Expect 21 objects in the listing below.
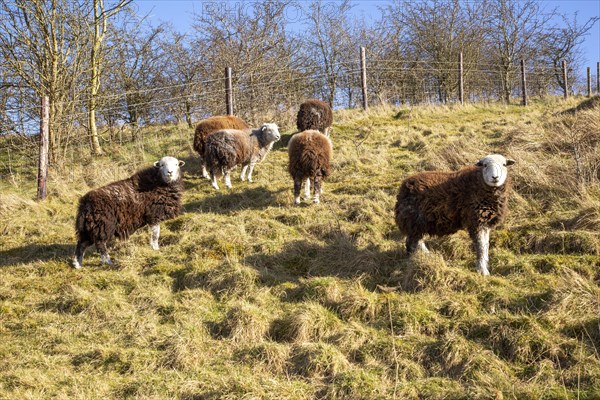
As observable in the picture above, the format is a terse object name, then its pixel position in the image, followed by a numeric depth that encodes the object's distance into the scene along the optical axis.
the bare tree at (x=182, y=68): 18.70
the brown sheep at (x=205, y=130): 12.40
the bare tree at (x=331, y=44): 24.17
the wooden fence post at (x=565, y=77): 23.85
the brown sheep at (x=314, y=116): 14.25
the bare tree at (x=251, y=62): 17.14
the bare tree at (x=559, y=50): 27.81
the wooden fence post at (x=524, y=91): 21.56
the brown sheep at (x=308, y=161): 9.80
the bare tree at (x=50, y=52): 13.26
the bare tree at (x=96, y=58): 14.70
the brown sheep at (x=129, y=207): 7.93
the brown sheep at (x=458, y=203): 6.59
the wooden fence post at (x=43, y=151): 11.51
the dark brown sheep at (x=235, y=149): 11.15
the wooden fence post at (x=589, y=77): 26.25
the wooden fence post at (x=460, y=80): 21.20
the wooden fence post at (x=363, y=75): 18.19
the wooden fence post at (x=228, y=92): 14.70
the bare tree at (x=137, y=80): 17.19
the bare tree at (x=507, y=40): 24.88
